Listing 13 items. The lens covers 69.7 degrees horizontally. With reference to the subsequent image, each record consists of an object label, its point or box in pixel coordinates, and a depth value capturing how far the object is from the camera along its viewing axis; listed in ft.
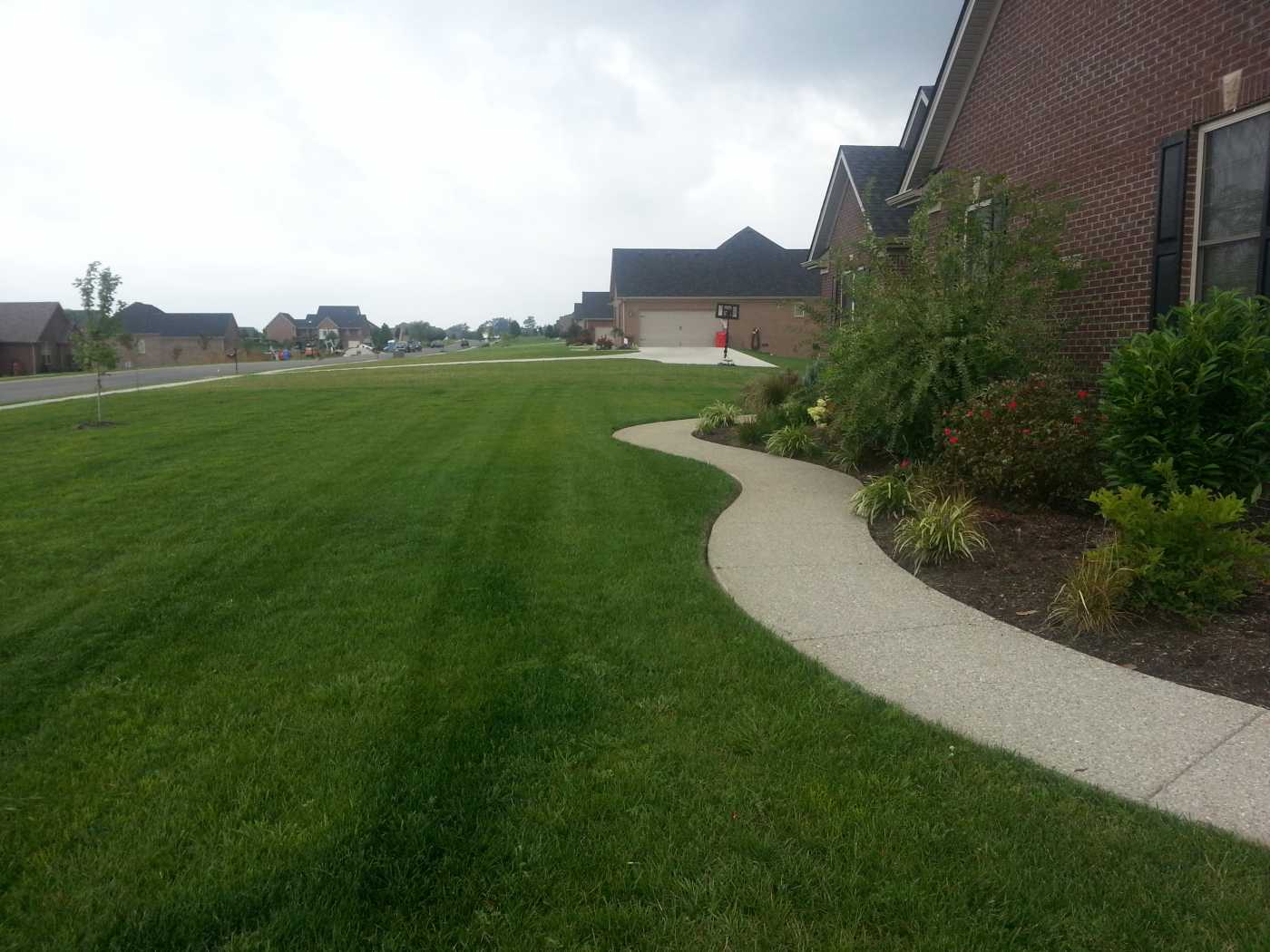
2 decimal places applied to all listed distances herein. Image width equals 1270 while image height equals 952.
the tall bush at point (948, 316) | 28.14
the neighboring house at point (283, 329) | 444.96
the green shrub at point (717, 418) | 46.73
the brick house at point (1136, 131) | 24.72
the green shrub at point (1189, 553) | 16.55
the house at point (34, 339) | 208.33
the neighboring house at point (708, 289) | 160.15
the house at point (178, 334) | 289.94
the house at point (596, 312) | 250.57
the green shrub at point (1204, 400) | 19.39
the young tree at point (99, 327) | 53.11
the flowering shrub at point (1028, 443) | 23.41
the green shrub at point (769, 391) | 47.16
